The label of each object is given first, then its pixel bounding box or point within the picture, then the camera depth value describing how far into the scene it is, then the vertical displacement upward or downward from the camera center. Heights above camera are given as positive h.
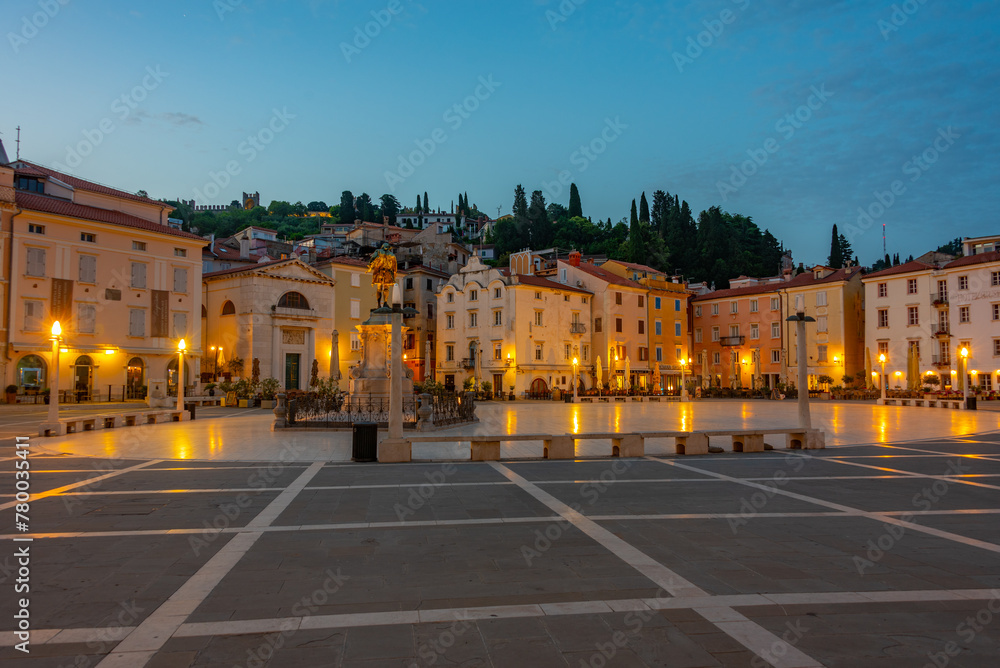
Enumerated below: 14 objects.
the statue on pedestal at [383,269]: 26.61 +4.18
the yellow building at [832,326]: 58.97 +3.35
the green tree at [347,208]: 143.12 +37.07
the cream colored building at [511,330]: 57.44 +3.33
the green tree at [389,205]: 153.75 +40.31
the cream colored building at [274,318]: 51.72 +4.31
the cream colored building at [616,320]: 63.19 +4.52
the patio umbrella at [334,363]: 31.05 +0.17
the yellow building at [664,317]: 67.25 +5.04
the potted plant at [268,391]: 38.08 -1.49
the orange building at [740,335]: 63.53 +2.87
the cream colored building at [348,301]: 58.32 +6.41
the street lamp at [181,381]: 25.12 -0.56
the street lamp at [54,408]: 20.00 -1.23
